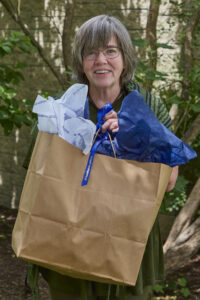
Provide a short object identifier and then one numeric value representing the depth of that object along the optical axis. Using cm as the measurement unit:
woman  163
